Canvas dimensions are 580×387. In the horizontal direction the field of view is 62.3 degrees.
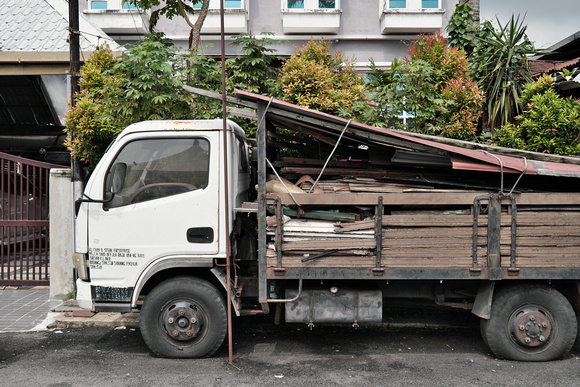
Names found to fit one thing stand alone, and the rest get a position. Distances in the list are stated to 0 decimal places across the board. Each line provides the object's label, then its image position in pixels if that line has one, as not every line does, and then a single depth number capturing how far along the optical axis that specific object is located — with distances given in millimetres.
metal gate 7449
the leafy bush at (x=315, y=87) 7703
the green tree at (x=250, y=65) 7684
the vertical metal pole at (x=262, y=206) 4586
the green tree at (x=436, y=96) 7578
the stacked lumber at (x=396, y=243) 4555
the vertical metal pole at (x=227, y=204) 4430
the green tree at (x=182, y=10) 7761
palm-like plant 8844
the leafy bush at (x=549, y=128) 7023
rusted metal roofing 4551
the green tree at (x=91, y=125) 6801
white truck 4547
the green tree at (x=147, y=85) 6434
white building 12859
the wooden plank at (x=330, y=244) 4574
